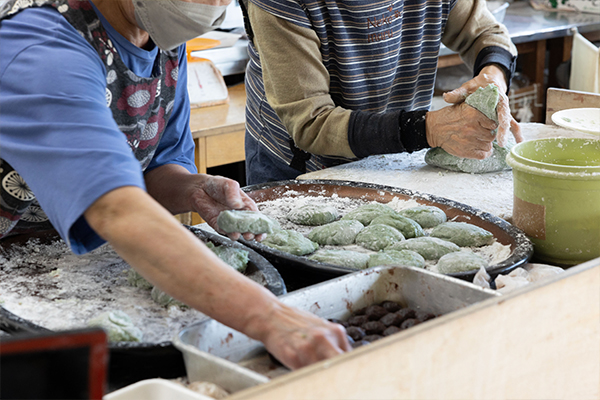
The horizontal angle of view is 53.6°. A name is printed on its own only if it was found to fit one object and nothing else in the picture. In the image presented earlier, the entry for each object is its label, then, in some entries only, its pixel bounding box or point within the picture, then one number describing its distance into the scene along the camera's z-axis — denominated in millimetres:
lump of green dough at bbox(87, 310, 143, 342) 996
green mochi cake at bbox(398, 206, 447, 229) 1601
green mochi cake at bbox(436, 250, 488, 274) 1291
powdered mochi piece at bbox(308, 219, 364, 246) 1505
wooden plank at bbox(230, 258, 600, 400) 756
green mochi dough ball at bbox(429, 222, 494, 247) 1485
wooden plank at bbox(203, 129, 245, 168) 2994
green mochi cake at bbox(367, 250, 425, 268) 1347
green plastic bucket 1325
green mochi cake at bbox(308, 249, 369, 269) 1338
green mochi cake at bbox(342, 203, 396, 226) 1611
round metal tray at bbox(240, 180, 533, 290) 1279
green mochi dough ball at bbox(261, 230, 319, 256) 1421
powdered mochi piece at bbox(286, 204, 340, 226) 1628
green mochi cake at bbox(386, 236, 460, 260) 1428
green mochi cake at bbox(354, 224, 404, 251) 1470
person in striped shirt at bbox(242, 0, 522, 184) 1849
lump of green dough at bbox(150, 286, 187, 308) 1154
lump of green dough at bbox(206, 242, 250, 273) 1273
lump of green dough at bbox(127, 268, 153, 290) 1235
